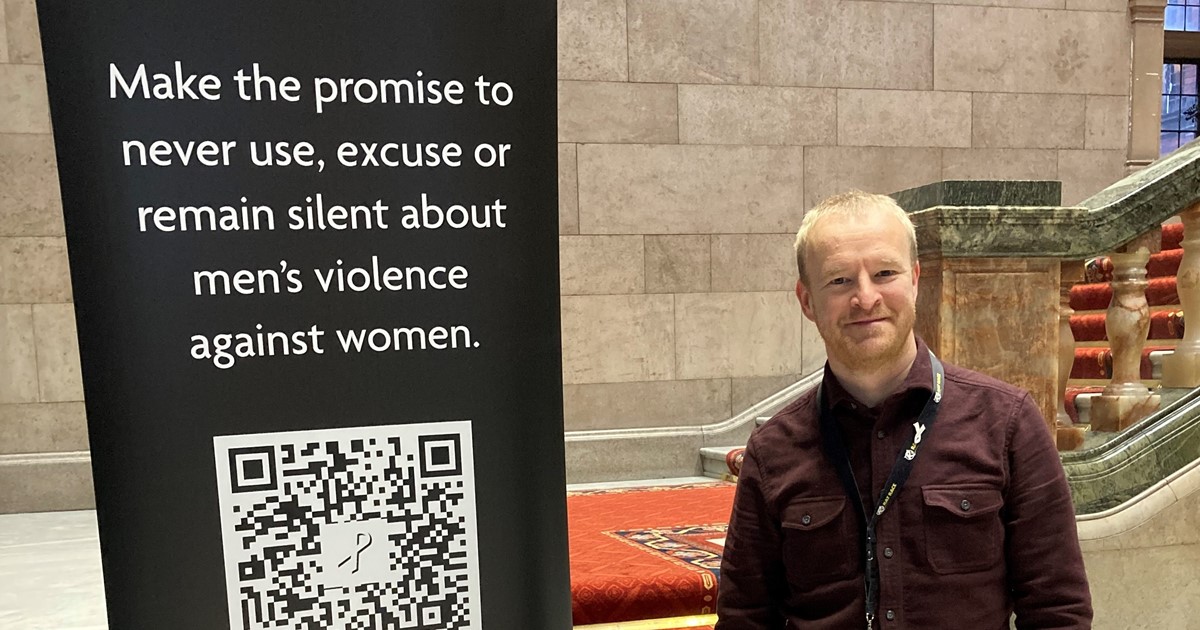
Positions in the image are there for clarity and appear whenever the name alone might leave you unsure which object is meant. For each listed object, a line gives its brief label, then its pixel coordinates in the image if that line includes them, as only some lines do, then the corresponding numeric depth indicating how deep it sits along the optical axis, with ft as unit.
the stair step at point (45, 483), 16.63
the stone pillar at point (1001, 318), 8.79
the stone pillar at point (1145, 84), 21.24
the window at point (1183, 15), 29.20
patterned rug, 9.64
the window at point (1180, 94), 28.22
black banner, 3.65
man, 4.86
